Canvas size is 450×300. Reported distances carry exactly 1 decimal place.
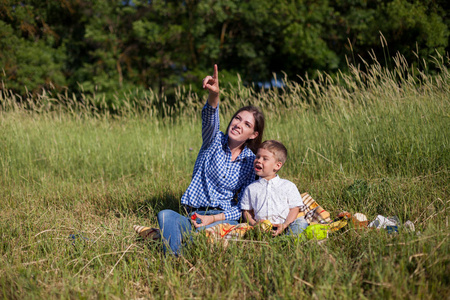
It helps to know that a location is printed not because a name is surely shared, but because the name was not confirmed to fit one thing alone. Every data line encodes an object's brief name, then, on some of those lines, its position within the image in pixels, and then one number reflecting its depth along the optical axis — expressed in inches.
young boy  102.0
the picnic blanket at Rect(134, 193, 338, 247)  94.1
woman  108.6
